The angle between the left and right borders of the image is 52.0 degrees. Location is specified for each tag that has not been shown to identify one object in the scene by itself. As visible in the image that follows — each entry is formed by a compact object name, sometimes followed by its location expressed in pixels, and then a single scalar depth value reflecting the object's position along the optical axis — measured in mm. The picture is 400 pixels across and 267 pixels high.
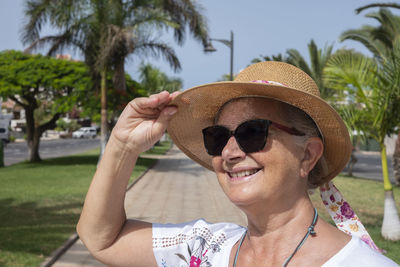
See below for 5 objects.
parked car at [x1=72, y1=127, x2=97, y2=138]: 64400
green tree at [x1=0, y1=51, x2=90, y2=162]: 17203
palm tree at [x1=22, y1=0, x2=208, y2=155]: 14978
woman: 1503
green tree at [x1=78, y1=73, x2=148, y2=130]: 17641
